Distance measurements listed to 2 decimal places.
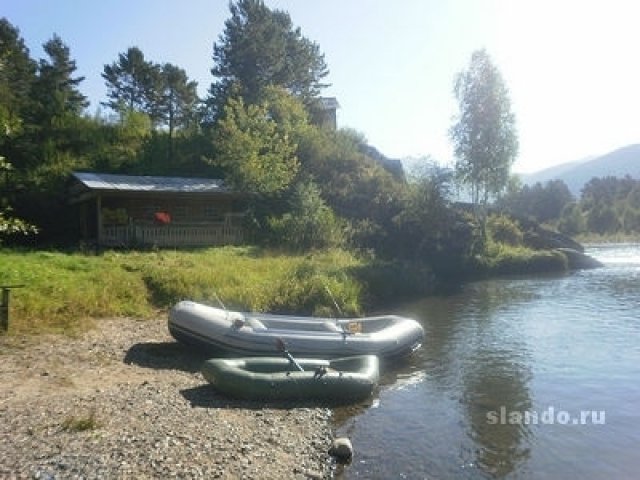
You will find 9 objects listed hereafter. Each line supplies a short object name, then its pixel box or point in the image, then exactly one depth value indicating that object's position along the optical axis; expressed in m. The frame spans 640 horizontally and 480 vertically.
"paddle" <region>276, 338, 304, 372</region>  11.62
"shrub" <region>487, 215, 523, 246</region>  42.53
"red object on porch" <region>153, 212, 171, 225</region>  26.56
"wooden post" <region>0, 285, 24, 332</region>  12.57
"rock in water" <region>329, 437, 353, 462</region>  8.84
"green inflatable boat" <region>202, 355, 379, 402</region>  10.64
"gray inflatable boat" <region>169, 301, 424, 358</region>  13.00
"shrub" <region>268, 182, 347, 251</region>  28.83
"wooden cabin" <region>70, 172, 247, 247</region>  25.81
